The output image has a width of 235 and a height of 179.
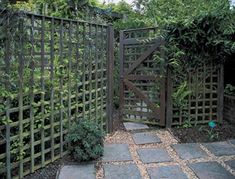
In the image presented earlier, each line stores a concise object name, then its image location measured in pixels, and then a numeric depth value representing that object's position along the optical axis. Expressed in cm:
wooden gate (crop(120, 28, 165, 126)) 350
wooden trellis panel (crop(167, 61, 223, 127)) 347
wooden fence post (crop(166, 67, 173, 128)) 341
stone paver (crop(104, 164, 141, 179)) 215
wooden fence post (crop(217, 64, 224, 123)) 352
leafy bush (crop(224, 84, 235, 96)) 367
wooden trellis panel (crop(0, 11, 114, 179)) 197
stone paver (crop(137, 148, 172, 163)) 248
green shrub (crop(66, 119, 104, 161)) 239
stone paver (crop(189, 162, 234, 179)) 215
